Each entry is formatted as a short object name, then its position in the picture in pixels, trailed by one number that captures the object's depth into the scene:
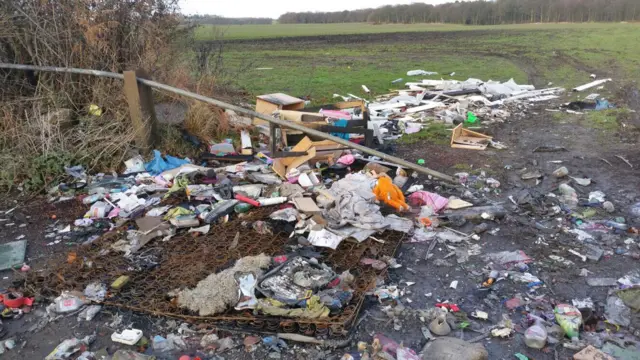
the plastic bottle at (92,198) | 5.59
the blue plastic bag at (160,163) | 6.37
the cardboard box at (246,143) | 7.19
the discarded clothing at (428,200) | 5.38
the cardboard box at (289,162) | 6.21
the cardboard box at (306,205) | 4.91
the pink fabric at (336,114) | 8.02
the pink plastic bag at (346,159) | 6.54
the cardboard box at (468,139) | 7.73
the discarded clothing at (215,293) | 3.57
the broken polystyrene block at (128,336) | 3.28
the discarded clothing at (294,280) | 3.63
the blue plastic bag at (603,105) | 10.29
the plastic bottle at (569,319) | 3.30
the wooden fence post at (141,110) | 6.40
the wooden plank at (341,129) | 7.07
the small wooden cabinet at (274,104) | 7.94
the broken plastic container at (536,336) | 3.18
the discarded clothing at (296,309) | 3.43
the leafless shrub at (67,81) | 6.38
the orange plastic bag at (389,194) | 5.32
